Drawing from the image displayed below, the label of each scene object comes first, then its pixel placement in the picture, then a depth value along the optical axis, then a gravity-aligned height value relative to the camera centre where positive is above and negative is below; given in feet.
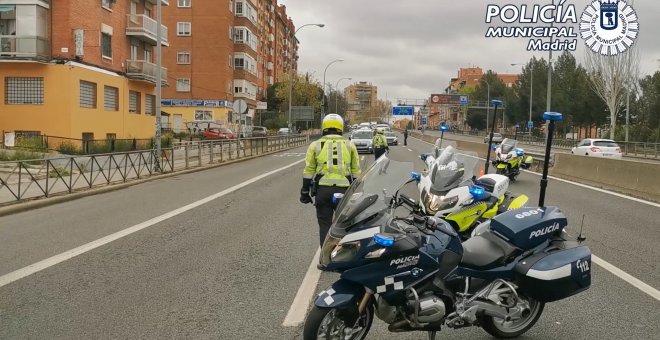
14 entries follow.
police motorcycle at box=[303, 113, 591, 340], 12.40 -3.15
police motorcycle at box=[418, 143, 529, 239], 22.85 -2.79
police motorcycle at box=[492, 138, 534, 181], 57.62 -2.94
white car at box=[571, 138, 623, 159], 109.19 -3.15
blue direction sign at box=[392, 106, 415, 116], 370.73 +9.48
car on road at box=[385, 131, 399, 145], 148.44 -3.50
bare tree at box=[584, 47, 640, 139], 170.60 +16.66
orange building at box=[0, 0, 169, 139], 93.97 +7.61
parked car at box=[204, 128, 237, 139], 150.41 -3.44
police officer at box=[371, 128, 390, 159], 61.18 -1.81
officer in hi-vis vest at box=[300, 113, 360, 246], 20.84 -1.59
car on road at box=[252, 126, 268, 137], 177.94 -3.18
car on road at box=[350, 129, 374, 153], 111.34 -2.84
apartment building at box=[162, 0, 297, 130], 203.41 +21.51
